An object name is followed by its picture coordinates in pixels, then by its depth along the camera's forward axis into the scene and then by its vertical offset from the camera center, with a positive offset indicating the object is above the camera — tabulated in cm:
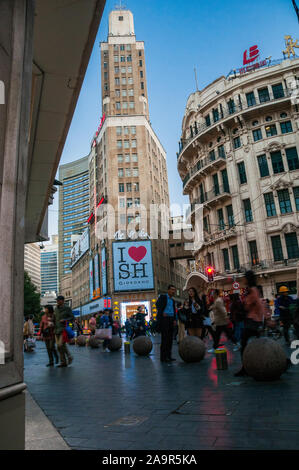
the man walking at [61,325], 949 +4
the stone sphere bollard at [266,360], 521 -70
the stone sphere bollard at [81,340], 2002 -88
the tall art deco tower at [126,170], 4884 +2430
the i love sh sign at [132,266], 4841 +750
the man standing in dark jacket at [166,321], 890 -6
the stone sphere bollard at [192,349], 799 -72
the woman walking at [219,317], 961 -3
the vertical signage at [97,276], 5642 +764
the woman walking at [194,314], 1018 +10
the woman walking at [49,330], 1039 -8
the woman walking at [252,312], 633 +2
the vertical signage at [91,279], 6194 +787
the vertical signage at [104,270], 5142 +775
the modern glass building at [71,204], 15875 +5530
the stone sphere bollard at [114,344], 1432 -84
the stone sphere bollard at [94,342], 1711 -86
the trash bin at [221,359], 677 -83
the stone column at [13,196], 234 +101
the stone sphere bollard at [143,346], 1089 -77
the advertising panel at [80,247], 7012 +1699
